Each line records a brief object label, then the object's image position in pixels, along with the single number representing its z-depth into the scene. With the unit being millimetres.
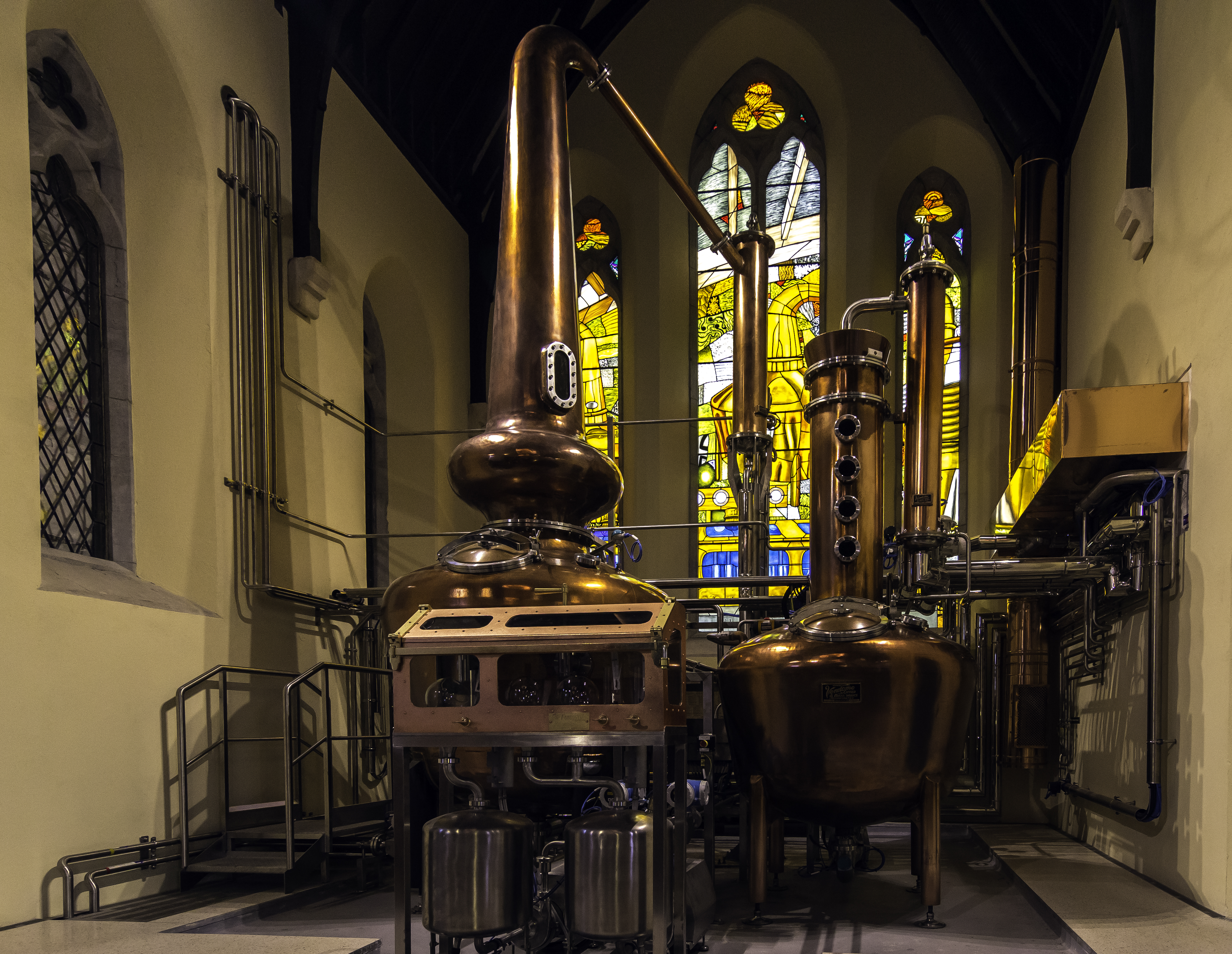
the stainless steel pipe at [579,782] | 3574
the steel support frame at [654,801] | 3330
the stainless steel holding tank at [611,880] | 3336
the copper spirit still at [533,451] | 4461
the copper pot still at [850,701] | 4754
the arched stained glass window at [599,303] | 10781
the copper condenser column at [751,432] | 7395
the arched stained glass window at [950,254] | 9844
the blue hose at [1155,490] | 5172
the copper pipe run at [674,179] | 6824
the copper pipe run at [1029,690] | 7969
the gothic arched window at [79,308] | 5648
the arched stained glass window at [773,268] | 10320
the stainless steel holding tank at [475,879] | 3412
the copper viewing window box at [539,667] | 3369
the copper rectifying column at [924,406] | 6039
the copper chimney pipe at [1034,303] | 8281
